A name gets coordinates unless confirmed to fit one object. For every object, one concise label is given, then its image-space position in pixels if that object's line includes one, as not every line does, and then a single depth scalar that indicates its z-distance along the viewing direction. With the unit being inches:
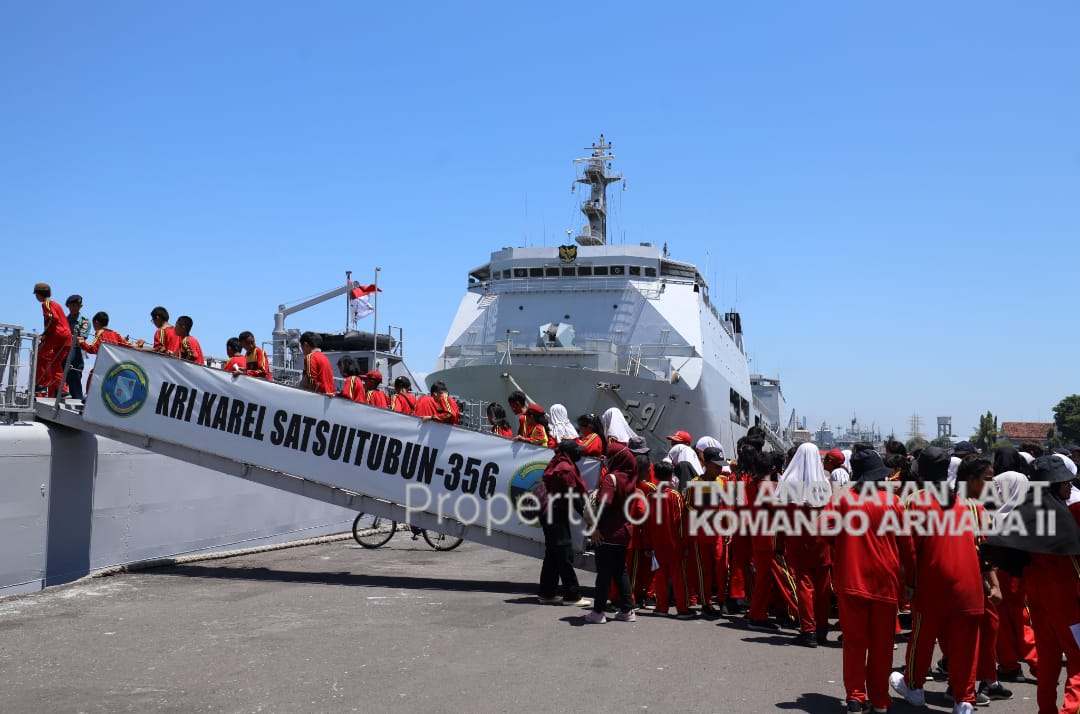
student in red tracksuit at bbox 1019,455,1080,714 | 185.9
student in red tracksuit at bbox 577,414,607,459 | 348.2
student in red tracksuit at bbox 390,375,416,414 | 441.1
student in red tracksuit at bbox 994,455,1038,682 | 230.7
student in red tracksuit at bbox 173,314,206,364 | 412.8
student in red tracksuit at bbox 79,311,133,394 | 402.3
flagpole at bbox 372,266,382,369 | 864.4
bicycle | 505.7
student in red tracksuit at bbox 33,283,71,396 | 387.2
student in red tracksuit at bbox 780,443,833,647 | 279.0
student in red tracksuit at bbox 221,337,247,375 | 400.8
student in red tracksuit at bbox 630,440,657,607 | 327.0
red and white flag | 1027.3
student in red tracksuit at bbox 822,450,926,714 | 200.7
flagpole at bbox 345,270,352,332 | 1030.5
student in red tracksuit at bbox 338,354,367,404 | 410.6
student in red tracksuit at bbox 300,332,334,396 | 399.9
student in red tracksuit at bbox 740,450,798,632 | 292.0
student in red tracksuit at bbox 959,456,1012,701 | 205.0
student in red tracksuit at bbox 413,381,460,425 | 397.4
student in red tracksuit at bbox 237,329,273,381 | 403.9
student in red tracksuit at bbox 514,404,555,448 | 379.6
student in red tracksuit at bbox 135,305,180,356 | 411.2
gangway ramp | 382.6
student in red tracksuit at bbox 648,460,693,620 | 325.1
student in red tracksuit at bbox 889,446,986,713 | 197.3
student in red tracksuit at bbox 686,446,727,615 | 320.8
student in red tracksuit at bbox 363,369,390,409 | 440.5
